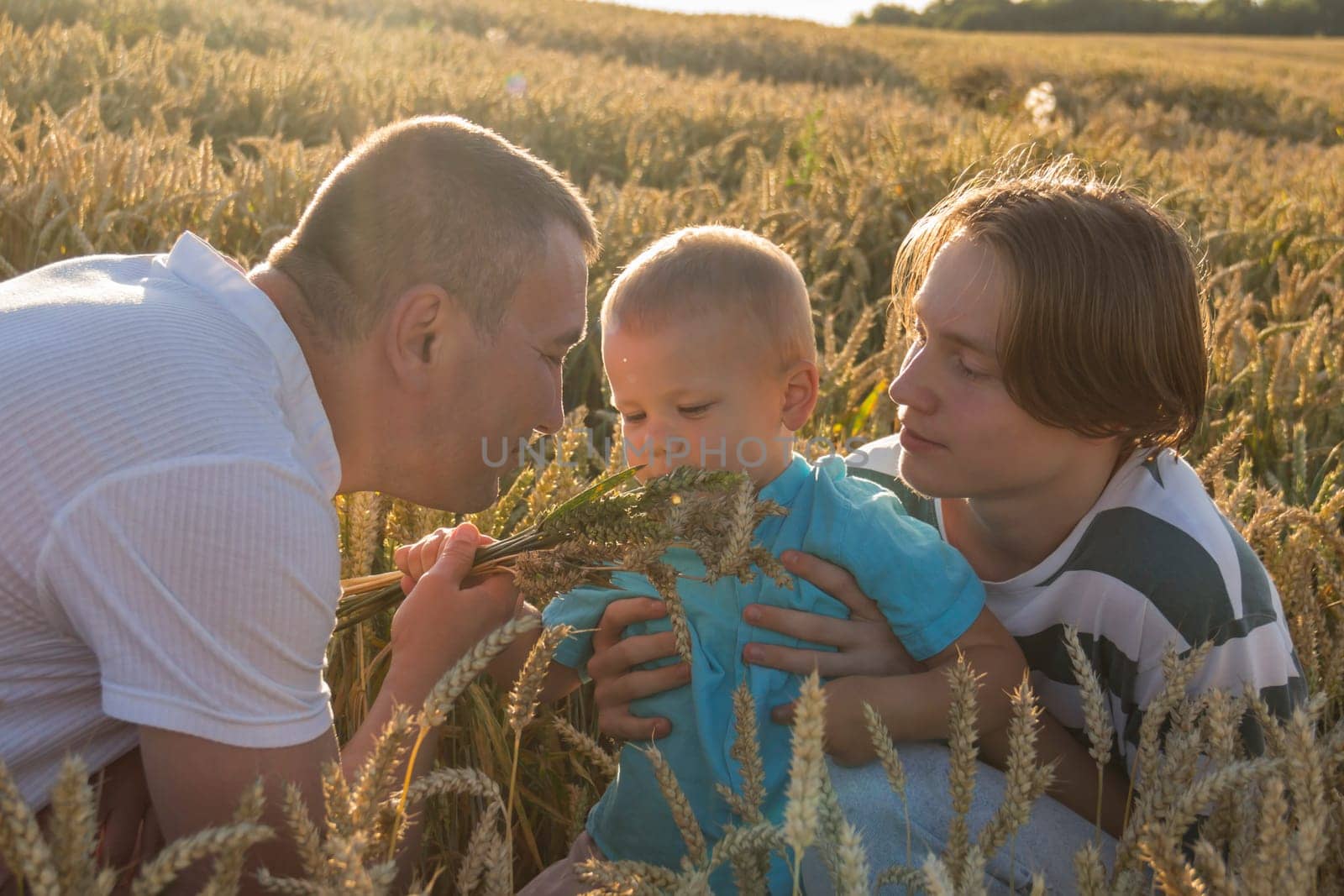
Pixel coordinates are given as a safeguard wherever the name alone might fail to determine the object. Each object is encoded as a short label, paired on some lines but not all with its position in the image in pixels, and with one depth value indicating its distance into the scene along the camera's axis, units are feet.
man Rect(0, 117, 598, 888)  4.51
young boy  6.81
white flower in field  47.19
